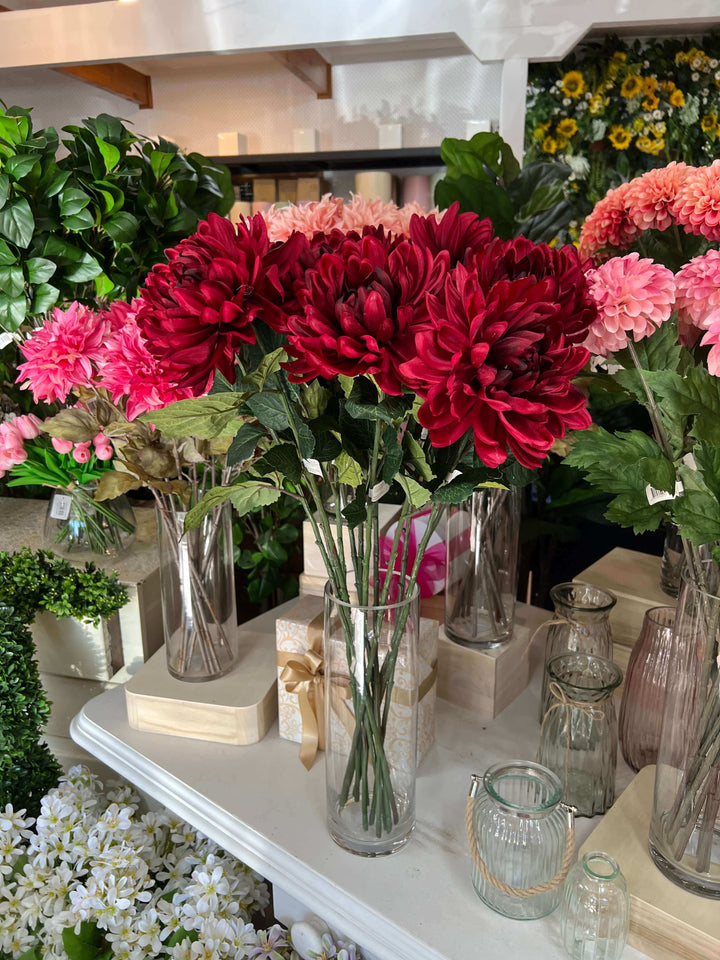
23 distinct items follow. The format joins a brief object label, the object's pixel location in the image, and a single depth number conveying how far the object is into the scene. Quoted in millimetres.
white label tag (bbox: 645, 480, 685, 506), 584
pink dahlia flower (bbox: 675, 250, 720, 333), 545
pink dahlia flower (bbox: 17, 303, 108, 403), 747
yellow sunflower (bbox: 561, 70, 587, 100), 2551
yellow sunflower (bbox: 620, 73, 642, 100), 2514
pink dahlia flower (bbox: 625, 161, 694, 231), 706
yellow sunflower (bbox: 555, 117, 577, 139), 2588
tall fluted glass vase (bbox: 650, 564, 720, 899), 598
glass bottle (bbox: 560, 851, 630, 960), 598
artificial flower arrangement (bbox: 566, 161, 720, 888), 542
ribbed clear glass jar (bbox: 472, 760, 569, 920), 635
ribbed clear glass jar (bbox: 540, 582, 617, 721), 823
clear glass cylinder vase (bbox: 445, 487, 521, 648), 899
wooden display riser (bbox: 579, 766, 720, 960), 593
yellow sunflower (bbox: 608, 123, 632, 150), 2564
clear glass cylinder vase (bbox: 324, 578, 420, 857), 657
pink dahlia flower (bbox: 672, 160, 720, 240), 644
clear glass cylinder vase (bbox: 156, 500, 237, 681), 892
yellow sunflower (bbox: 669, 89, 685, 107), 2480
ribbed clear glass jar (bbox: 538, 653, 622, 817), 730
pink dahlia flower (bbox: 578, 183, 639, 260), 759
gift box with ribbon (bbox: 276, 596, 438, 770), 825
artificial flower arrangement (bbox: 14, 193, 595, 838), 427
